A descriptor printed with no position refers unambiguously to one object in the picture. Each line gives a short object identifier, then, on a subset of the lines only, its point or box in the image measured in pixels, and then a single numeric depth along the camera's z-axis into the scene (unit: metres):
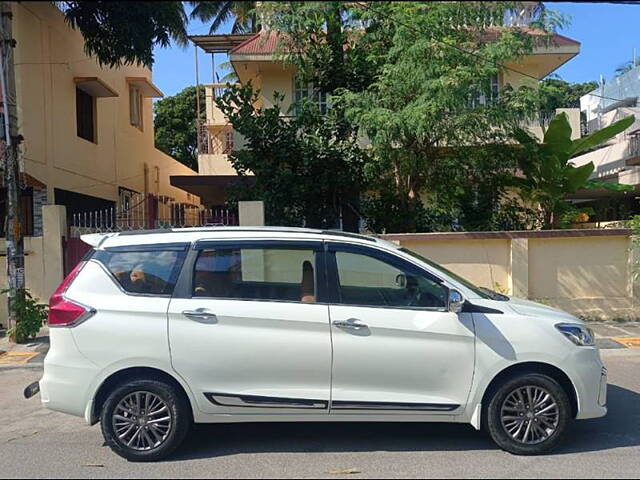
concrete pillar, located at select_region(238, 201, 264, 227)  10.59
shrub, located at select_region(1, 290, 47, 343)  9.85
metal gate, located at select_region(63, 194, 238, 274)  10.89
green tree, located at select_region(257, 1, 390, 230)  11.72
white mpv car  4.75
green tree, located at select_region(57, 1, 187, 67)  10.97
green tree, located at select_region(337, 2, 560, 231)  9.95
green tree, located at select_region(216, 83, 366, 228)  11.97
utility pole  9.96
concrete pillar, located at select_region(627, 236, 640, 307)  10.84
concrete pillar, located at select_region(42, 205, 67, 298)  10.66
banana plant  11.52
